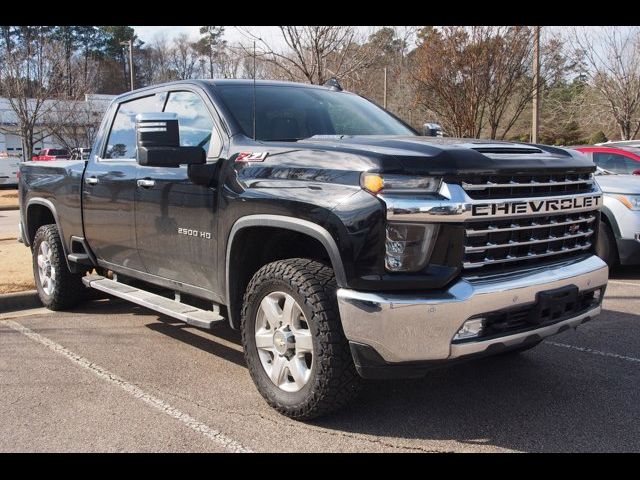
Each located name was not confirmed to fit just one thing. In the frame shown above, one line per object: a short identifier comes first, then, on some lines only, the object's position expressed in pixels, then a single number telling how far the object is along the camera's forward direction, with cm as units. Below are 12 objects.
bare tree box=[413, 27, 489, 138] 1193
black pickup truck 312
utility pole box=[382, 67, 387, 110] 2214
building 2608
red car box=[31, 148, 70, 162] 3359
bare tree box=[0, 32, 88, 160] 2112
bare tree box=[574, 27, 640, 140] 2161
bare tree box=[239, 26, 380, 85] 1070
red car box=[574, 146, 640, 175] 911
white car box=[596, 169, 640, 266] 754
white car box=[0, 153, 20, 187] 2817
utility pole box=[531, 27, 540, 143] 1223
